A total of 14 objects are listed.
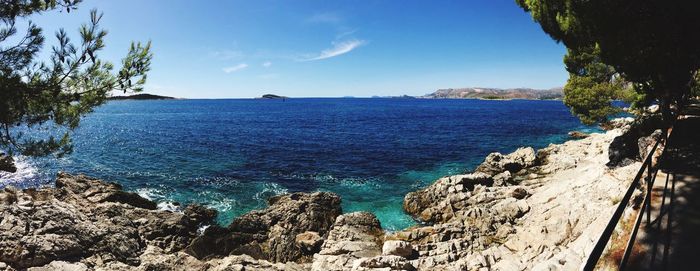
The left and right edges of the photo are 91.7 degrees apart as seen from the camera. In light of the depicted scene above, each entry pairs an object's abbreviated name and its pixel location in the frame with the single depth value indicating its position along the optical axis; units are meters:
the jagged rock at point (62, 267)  11.62
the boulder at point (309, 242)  18.20
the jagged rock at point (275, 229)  18.23
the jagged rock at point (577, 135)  55.06
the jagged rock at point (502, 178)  26.16
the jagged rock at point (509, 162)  30.86
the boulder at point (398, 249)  15.59
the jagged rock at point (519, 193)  22.02
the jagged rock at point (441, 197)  22.77
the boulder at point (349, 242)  15.76
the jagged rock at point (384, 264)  13.80
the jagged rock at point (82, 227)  12.45
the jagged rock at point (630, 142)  20.95
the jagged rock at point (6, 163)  10.20
